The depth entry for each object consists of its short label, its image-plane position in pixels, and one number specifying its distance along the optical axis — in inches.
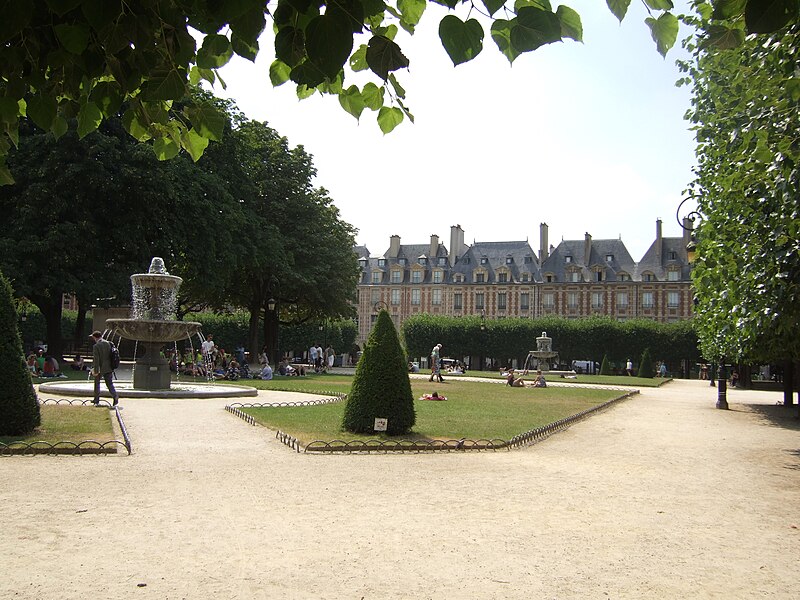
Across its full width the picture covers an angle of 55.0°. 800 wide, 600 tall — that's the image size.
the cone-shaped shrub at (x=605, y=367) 2089.1
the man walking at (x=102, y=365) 605.6
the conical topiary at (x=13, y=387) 419.5
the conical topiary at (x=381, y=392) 476.7
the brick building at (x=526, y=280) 2925.7
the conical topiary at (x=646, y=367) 1978.3
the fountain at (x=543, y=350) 1584.6
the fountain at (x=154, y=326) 775.1
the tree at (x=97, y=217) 1039.0
